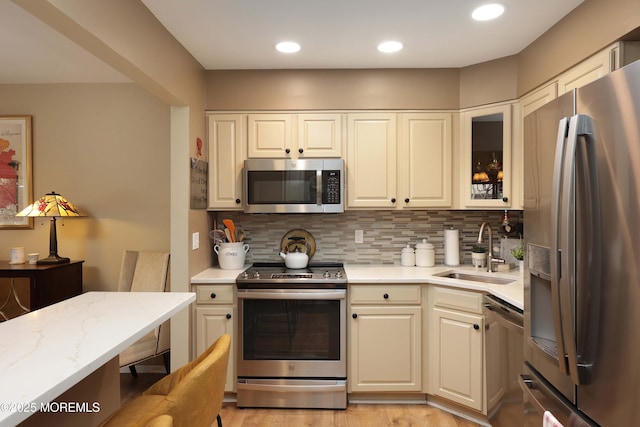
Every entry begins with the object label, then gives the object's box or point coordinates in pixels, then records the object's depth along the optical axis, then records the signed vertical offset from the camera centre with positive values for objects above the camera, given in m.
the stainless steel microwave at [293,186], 2.75 +0.18
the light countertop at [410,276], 2.19 -0.46
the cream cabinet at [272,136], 2.86 +0.58
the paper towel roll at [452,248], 2.96 -0.30
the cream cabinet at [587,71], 1.72 +0.71
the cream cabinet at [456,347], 2.30 -0.88
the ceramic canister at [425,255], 2.94 -0.35
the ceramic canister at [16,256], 2.75 -0.34
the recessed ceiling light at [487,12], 1.98 +1.10
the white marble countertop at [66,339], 0.76 -0.36
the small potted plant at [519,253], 2.67 -0.31
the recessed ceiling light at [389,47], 2.42 +1.10
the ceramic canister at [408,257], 2.99 -0.38
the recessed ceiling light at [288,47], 2.44 +1.10
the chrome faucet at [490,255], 2.68 -0.33
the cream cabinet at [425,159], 2.83 +0.40
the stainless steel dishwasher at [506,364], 1.71 -0.77
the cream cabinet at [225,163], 2.85 +0.37
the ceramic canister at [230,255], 2.87 -0.35
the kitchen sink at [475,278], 2.57 -0.49
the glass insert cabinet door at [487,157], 2.62 +0.39
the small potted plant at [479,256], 2.82 -0.35
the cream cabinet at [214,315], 2.55 -0.73
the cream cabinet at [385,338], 2.53 -0.88
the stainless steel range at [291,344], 2.52 -0.92
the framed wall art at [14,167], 3.02 +0.35
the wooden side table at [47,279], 2.56 -0.50
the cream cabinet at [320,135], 2.85 +0.58
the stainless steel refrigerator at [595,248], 1.00 -0.11
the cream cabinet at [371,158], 2.85 +0.40
